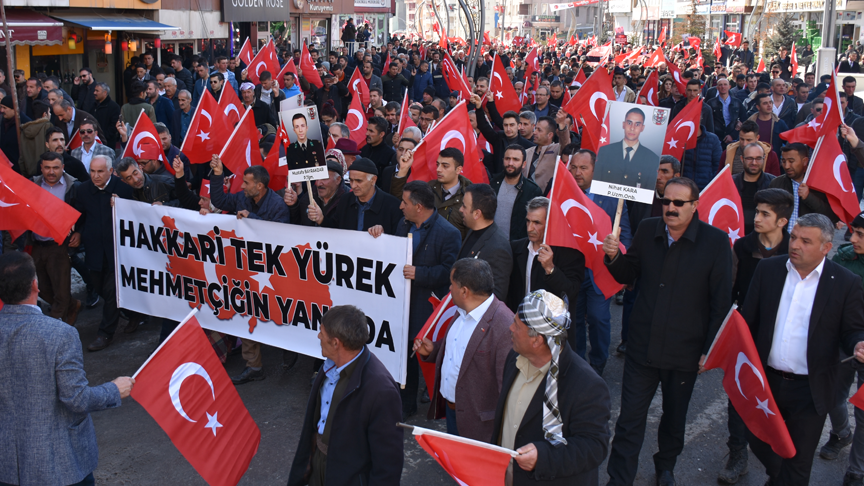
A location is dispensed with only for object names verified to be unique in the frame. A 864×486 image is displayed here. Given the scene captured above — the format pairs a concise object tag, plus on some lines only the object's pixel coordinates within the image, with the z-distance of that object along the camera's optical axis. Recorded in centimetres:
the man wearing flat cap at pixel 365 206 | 601
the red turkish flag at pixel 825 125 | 689
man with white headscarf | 307
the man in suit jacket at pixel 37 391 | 350
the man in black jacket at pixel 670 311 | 446
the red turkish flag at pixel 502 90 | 1173
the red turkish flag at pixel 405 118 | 957
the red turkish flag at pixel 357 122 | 1027
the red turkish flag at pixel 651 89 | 1394
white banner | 553
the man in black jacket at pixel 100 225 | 689
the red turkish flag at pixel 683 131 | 884
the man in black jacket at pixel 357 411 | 345
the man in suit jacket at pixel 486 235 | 507
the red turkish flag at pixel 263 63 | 1319
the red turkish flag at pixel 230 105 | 909
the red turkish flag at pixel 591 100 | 939
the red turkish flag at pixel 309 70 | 1505
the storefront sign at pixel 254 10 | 2212
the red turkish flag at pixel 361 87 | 1293
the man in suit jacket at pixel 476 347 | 412
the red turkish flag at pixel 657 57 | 2145
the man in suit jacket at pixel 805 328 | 412
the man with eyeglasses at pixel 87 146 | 827
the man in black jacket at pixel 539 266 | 505
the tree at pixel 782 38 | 3669
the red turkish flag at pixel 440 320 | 476
